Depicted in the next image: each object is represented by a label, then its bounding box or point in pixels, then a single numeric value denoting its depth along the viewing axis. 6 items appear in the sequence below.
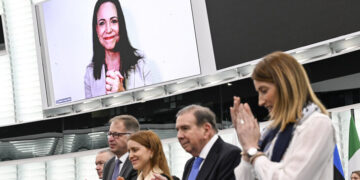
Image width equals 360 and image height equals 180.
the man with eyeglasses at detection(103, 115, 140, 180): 4.71
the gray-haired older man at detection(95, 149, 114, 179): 6.13
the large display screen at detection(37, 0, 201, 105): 8.60
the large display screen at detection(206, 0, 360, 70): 6.39
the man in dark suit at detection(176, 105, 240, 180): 3.34
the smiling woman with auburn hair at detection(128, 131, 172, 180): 3.95
